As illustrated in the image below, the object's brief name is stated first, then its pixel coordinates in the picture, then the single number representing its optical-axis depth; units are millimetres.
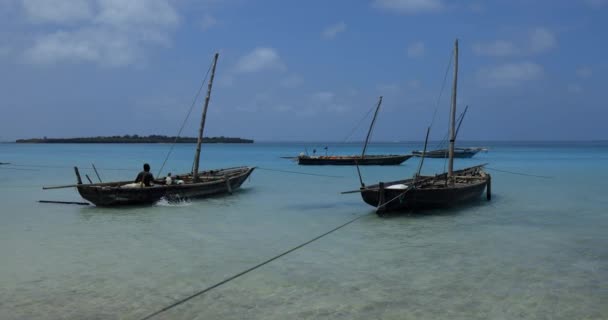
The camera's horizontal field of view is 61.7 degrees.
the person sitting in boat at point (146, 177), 17803
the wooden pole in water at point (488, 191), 20844
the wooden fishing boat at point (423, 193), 15219
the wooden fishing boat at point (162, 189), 17094
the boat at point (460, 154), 63206
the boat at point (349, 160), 46156
